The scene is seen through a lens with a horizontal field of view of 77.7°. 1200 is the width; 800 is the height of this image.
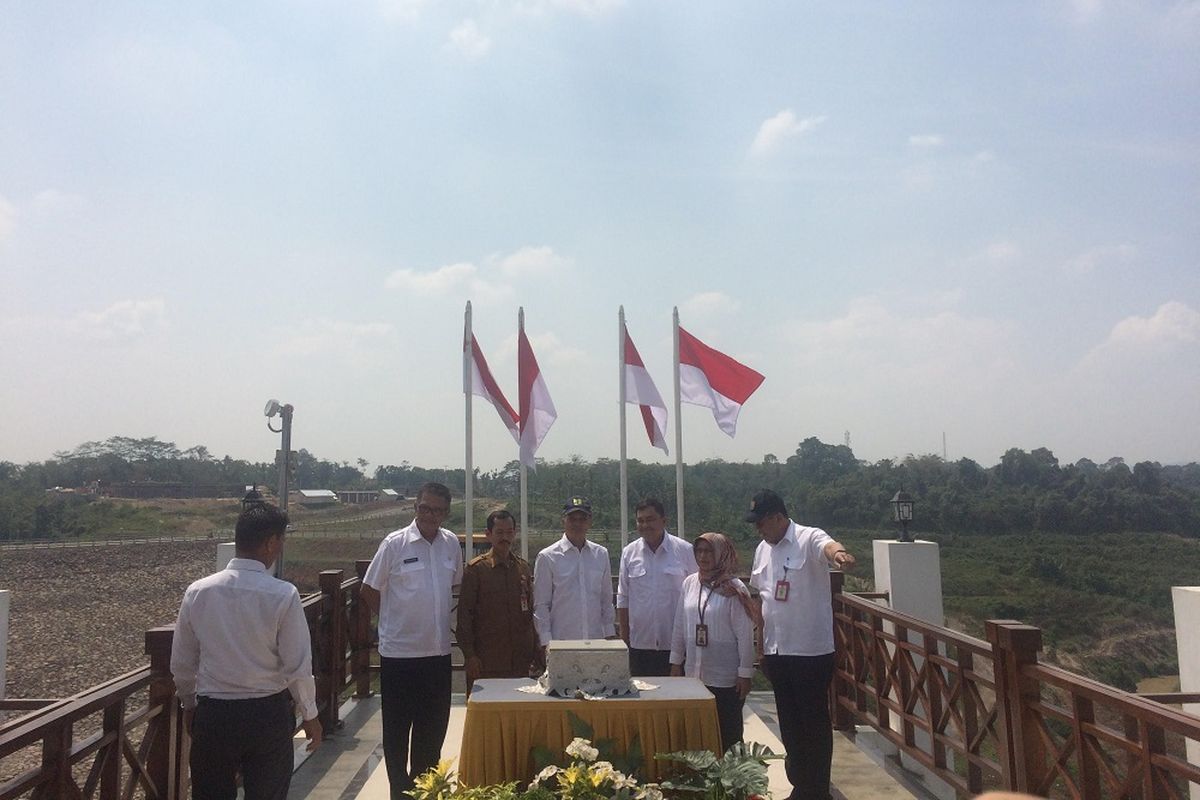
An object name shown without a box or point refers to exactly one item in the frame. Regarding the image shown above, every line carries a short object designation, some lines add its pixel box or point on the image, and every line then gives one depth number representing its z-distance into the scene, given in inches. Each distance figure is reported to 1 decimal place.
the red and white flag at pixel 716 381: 277.4
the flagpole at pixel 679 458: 265.2
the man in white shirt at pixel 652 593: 166.2
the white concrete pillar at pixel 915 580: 218.8
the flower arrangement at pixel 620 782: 105.6
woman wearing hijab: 143.6
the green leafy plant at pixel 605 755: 113.7
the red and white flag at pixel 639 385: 284.0
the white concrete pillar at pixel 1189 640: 159.2
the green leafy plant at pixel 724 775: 106.9
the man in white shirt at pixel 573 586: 165.2
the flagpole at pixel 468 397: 259.4
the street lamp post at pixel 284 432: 328.8
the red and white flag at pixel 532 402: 271.3
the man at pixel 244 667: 99.7
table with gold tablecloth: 117.2
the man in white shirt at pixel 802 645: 141.3
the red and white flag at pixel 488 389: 268.7
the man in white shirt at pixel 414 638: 146.1
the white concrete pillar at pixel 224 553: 266.8
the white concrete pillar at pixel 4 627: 153.8
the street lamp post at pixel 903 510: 247.9
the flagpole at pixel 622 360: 277.1
